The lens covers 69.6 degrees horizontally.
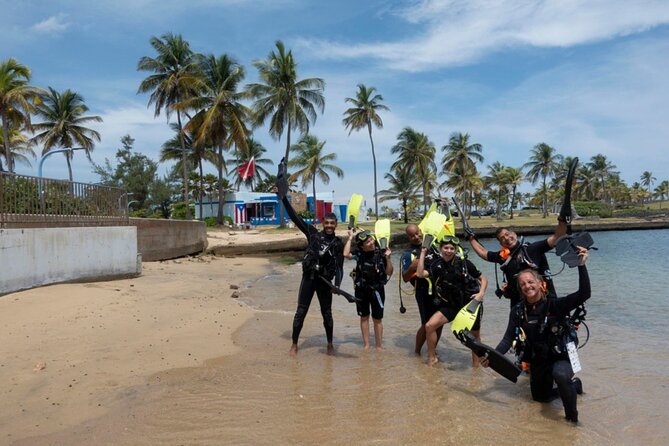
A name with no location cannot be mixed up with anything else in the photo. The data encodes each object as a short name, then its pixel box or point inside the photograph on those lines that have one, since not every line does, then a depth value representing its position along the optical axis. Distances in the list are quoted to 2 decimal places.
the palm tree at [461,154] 57.97
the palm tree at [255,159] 51.98
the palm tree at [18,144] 32.94
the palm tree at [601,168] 82.19
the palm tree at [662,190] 104.56
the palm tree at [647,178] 116.82
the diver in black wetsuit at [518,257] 4.98
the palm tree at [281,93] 34.62
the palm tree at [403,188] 53.91
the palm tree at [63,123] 35.91
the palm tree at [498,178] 68.00
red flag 41.42
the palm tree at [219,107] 31.77
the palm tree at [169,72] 32.66
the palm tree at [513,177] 67.12
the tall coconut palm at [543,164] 65.62
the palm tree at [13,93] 24.53
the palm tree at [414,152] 51.59
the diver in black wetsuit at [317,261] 5.92
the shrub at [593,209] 65.69
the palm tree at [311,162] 45.56
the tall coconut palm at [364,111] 45.34
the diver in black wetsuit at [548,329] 3.92
